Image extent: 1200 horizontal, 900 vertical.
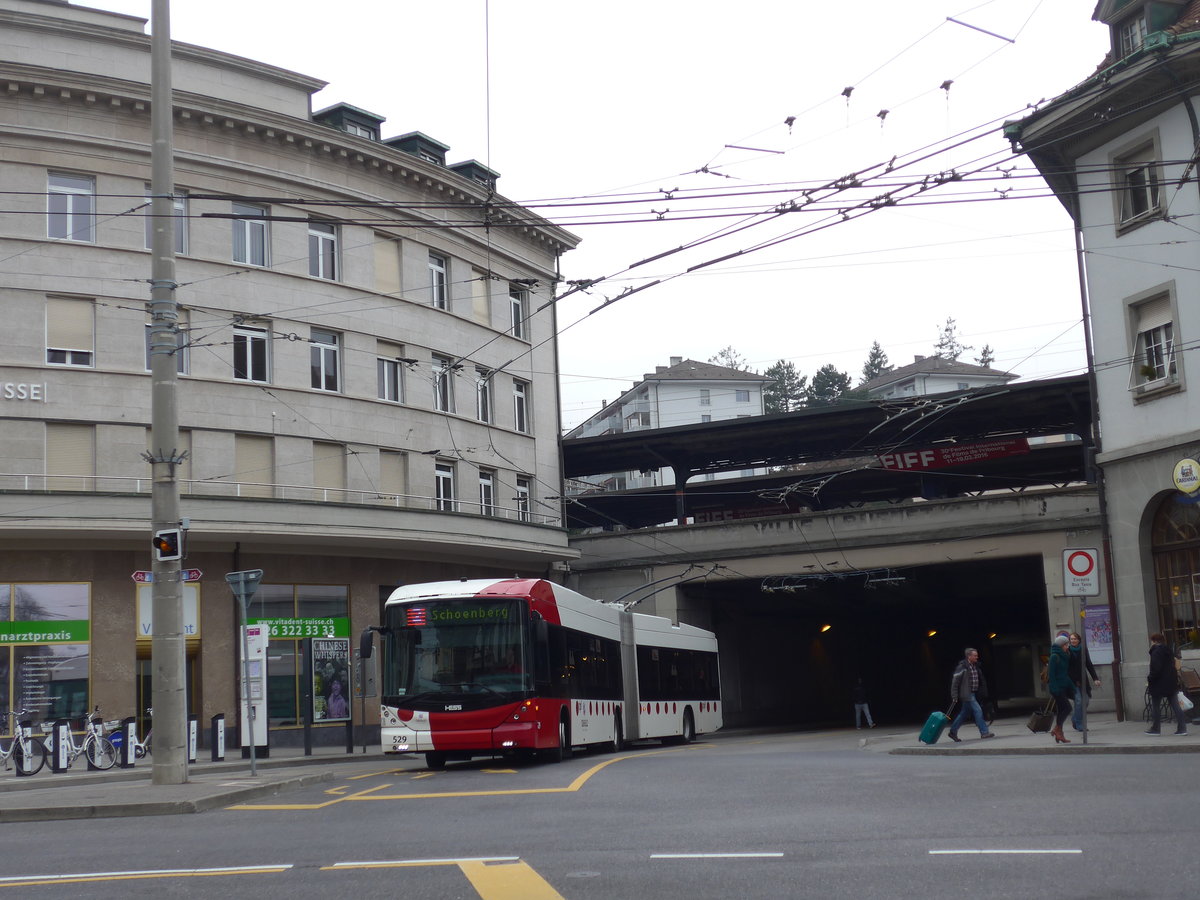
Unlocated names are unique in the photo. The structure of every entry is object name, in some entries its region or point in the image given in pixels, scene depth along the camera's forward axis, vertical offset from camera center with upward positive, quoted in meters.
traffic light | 17.58 +1.37
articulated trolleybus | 20.45 -0.45
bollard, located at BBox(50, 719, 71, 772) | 23.95 -1.47
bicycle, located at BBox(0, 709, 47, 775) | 23.23 -1.57
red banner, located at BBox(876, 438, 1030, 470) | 41.47 +4.84
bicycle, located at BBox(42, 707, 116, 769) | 24.78 -1.60
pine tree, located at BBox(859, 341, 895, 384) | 127.38 +23.30
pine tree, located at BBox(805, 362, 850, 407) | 121.75 +20.74
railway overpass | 35.97 +2.36
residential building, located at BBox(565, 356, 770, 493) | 106.94 +18.11
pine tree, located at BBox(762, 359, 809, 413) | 120.25 +20.97
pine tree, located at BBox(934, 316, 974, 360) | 124.00 +24.26
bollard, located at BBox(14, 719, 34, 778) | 23.87 -1.23
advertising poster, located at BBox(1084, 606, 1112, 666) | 30.42 -0.54
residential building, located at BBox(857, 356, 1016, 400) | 107.75 +18.55
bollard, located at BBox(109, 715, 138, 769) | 25.14 -1.55
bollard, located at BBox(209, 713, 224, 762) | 26.25 -1.57
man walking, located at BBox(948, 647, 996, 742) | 21.83 -1.13
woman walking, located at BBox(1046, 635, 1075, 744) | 21.00 -1.02
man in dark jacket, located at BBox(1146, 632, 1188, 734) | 20.42 -1.03
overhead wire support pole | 17.48 +3.01
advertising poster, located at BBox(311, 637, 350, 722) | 33.94 -0.77
